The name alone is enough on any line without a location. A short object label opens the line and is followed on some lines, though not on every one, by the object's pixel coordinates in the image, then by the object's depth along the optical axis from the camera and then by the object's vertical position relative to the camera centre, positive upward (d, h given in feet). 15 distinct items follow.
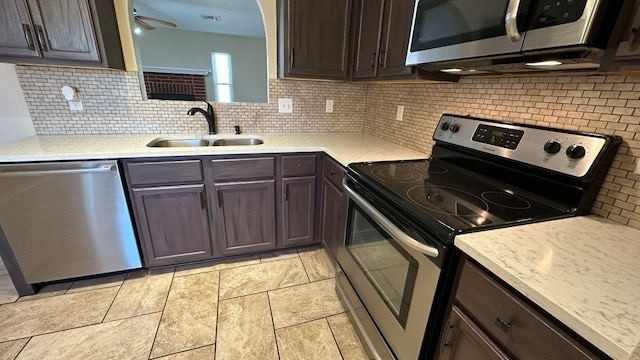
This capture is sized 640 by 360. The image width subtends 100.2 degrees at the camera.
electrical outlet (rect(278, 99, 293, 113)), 7.65 -0.35
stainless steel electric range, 2.98 -1.23
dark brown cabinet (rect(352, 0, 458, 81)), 4.85 +1.10
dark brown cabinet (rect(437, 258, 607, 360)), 1.91 -1.78
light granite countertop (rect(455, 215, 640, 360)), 1.68 -1.28
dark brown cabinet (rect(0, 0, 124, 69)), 4.87 +0.89
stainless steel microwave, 2.35 +0.77
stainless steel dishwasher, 4.88 -2.56
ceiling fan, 9.10 +2.18
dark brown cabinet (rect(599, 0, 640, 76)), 2.24 +0.53
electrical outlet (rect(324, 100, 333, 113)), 8.08 -0.34
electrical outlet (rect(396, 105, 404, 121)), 6.64 -0.36
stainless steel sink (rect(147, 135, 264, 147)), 6.71 -1.32
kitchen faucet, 6.86 -0.63
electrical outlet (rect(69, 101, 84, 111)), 6.26 -0.53
